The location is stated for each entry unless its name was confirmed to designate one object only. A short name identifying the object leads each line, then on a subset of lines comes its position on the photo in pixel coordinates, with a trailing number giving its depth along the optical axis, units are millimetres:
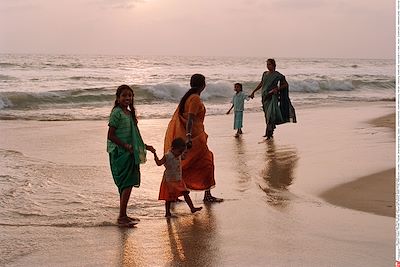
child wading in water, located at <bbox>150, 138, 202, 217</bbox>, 6145
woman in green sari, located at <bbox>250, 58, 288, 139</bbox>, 11602
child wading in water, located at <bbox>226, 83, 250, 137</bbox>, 13047
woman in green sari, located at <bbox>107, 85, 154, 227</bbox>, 5820
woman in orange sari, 6539
